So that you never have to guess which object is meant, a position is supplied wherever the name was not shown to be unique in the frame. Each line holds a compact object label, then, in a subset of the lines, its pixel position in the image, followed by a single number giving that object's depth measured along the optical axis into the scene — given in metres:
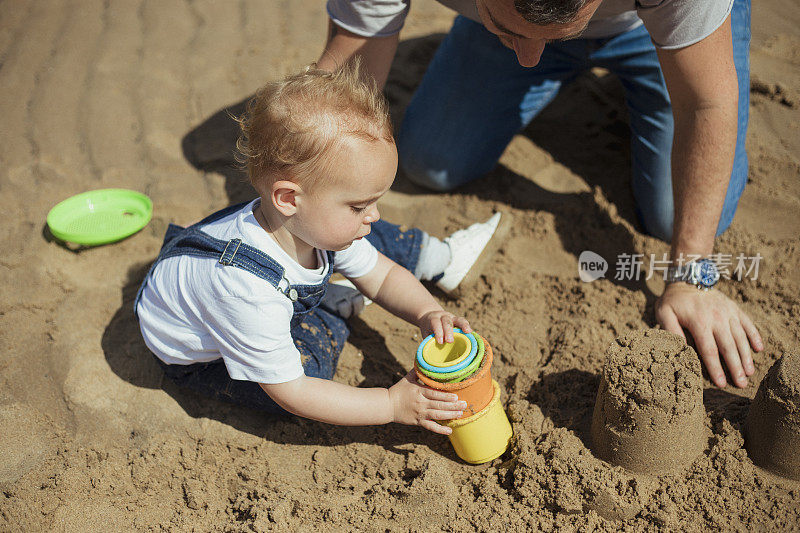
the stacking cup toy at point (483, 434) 1.83
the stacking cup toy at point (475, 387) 1.71
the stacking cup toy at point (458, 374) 1.70
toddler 1.65
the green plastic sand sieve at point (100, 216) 2.64
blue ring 1.70
